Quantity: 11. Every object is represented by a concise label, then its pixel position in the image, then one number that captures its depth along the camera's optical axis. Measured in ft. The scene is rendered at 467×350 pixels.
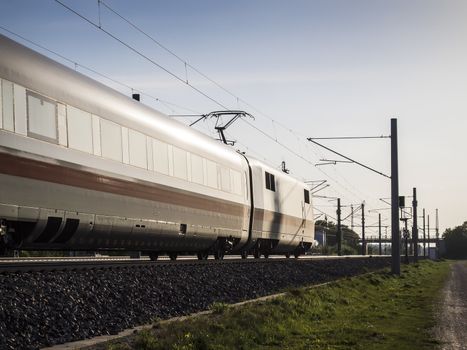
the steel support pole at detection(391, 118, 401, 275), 123.13
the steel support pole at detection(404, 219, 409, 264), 220.12
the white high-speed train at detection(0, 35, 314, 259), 44.14
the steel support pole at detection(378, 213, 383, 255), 355.36
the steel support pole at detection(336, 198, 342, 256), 257.63
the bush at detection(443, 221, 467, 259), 634.43
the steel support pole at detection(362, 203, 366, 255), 299.58
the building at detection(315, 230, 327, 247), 495.94
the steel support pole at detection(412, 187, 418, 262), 237.04
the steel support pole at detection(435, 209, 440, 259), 516.12
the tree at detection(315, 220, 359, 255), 535.43
